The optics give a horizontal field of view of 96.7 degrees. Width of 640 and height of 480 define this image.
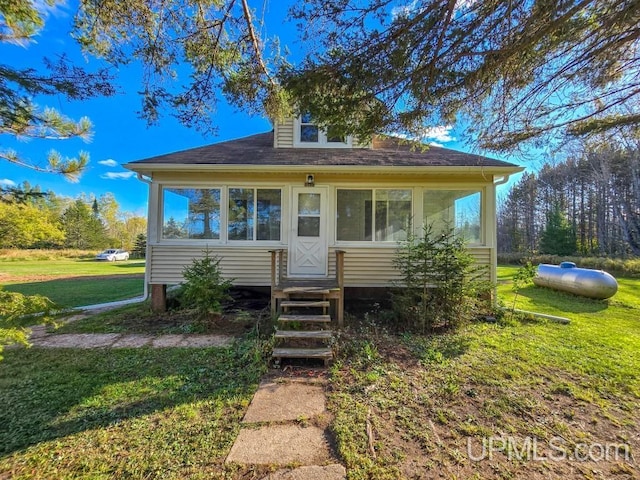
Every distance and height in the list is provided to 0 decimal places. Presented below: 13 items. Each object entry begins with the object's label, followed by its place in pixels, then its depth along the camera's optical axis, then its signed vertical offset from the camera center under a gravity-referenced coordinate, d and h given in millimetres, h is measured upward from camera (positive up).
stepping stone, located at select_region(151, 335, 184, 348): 4352 -1478
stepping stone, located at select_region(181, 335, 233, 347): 4340 -1463
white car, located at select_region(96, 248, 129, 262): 27766 -765
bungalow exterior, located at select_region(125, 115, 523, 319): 6152 +769
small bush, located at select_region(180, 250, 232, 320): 5125 -748
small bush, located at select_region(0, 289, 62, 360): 2004 -470
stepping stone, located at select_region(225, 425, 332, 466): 2061 -1525
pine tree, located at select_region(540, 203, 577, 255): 19594 +1087
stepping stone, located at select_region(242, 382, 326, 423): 2604 -1525
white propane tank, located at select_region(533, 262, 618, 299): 7711 -830
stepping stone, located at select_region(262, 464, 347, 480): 1891 -1516
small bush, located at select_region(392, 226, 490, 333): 4984 -675
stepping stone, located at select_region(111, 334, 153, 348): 4352 -1486
